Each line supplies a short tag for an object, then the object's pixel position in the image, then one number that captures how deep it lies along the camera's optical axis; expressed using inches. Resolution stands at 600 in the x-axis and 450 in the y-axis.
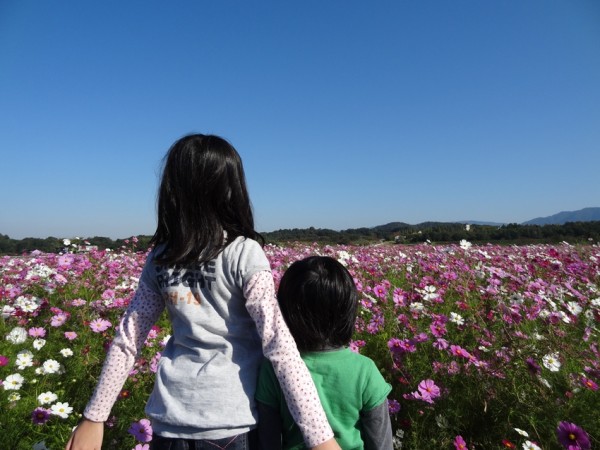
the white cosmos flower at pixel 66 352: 98.9
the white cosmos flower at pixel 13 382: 82.6
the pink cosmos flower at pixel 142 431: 58.2
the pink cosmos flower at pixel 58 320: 107.8
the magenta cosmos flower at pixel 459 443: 62.6
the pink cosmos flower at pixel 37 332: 106.4
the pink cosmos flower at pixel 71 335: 100.7
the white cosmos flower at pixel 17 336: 106.7
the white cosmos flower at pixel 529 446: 58.4
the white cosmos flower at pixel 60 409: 75.4
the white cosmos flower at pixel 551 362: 73.4
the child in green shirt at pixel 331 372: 44.0
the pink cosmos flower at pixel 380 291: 121.8
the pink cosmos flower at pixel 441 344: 78.2
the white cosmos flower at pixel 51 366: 91.4
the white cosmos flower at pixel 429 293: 113.1
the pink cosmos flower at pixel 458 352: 74.9
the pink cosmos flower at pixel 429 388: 71.1
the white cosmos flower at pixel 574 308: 101.8
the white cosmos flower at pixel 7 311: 114.1
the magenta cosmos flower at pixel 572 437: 49.6
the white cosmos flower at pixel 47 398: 77.6
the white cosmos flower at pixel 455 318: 98.7
